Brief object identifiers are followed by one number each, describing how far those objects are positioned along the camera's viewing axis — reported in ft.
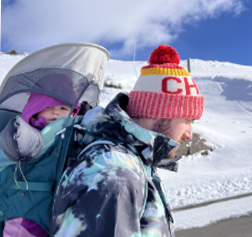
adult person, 2.82
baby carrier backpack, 3.31
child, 6.01
